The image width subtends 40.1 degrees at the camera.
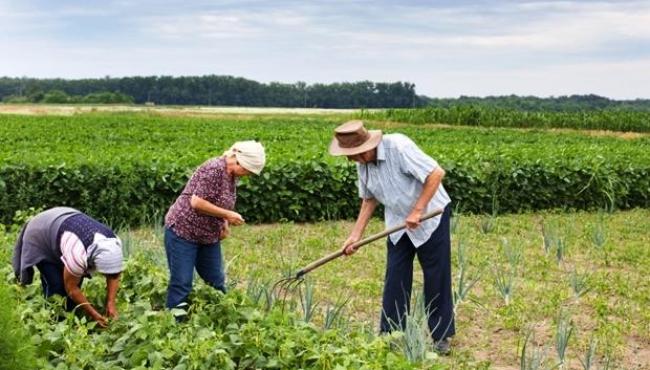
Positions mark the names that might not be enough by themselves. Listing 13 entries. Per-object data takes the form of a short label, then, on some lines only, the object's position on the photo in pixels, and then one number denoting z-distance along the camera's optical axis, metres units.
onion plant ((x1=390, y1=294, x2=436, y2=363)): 4.57
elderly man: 5.72
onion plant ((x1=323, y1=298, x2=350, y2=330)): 5.24
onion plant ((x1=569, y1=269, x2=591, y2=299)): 7.25
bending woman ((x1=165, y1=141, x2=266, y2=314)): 5.49
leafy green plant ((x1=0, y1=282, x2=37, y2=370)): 3.51
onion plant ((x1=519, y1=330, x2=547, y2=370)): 4.73
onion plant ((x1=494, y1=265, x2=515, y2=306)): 7.26
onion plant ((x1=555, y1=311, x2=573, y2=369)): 5.36
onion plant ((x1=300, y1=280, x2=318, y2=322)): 5.45
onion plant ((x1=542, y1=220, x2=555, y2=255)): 9.23
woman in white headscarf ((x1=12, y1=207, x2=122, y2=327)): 4.89
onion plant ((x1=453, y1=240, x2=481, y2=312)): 6.42
